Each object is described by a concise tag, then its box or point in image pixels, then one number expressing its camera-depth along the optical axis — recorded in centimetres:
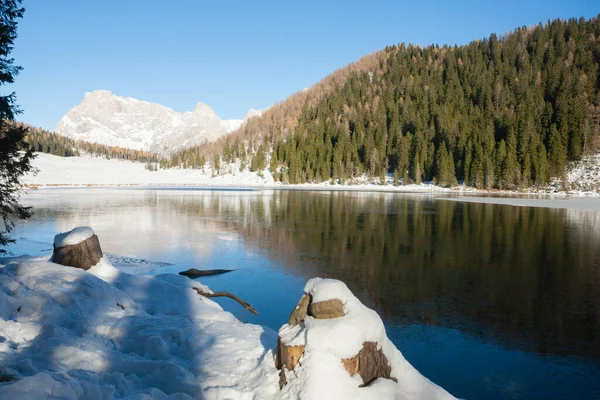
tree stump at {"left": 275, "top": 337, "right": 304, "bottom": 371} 489
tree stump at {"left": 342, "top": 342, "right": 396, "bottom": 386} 476
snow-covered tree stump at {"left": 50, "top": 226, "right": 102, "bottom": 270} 967
